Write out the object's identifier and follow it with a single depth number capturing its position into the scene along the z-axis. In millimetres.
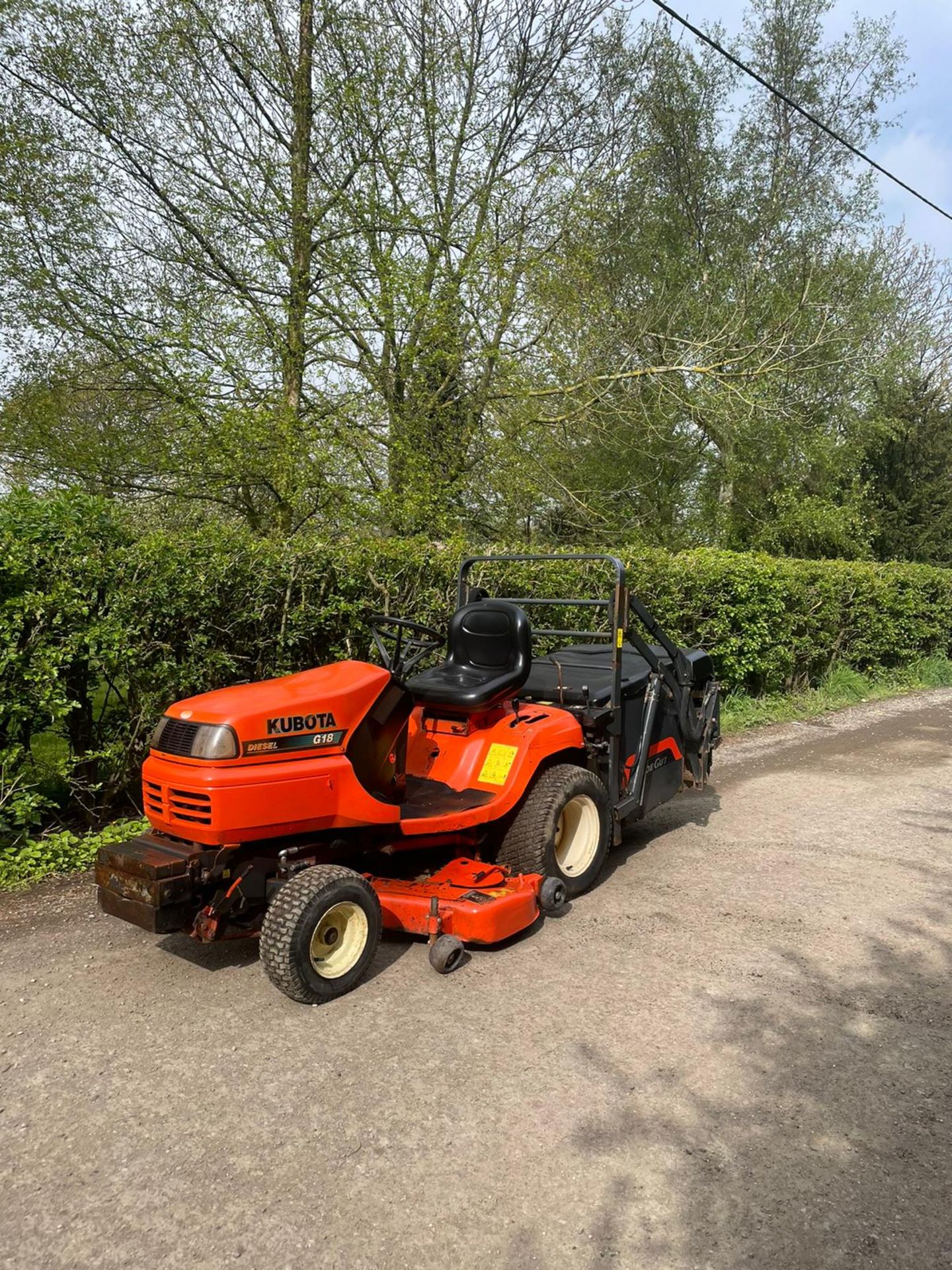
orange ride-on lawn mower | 3297
